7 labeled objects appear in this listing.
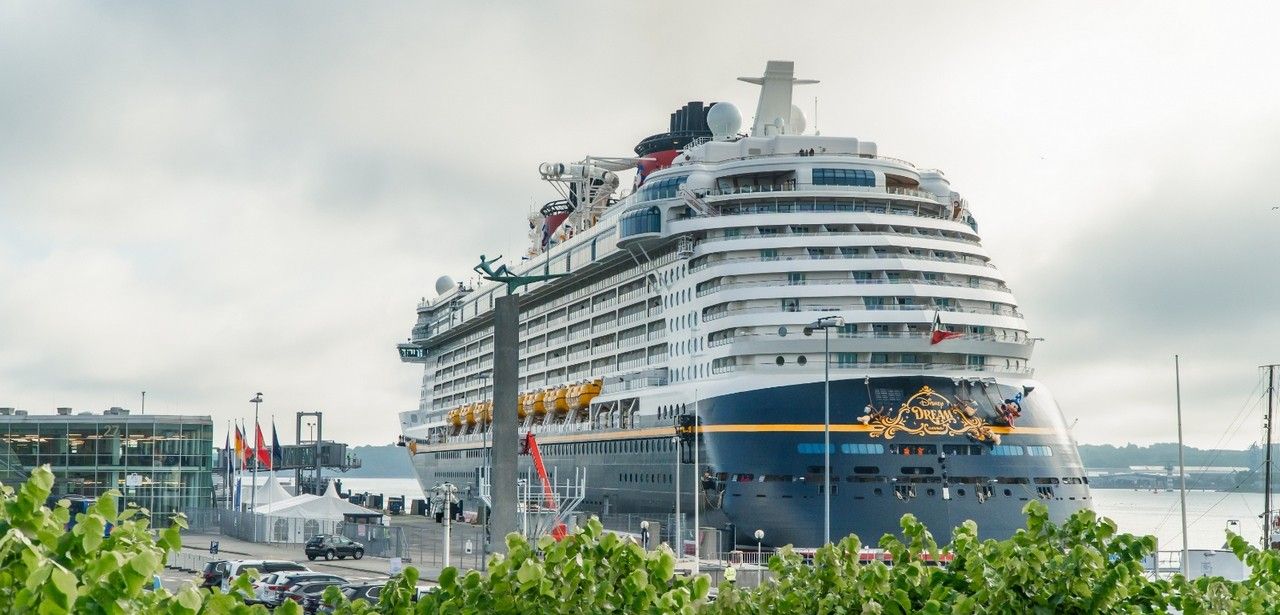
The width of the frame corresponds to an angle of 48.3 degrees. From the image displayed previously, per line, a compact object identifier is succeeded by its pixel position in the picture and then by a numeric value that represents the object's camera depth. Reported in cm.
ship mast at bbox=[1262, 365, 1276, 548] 6900
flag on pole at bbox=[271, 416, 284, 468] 9531
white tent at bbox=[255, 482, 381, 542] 7544
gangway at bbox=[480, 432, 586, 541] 4972
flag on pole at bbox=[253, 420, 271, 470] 8512
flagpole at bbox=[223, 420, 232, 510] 10162
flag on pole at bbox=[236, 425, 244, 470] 8671
